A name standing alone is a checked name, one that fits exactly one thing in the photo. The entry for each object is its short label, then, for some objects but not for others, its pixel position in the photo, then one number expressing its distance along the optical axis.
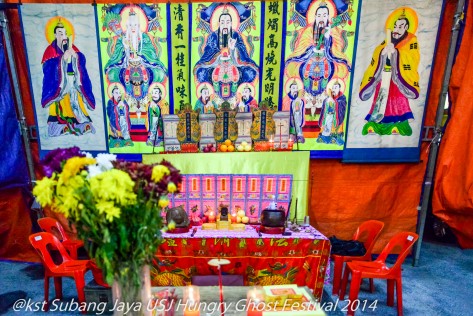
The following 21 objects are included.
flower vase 1.19
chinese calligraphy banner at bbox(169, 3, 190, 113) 3.37
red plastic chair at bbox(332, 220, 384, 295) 2.90
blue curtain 3.52
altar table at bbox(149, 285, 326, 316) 1.51
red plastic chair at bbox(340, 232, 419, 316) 2.54
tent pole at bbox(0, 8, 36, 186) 3.44
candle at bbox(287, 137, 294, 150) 3.42
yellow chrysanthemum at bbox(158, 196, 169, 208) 1.18
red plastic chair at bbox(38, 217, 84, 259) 3.16
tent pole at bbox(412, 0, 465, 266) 3.25
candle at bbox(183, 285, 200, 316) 1.52
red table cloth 2.71
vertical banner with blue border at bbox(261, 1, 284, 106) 3.35
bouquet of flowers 1.09
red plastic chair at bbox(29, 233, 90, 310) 2.60
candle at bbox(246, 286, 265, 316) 1.51
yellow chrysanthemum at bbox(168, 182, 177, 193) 1.17
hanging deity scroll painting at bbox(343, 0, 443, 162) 3.33
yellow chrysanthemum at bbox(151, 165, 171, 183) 1.16
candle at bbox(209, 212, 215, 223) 3.15
